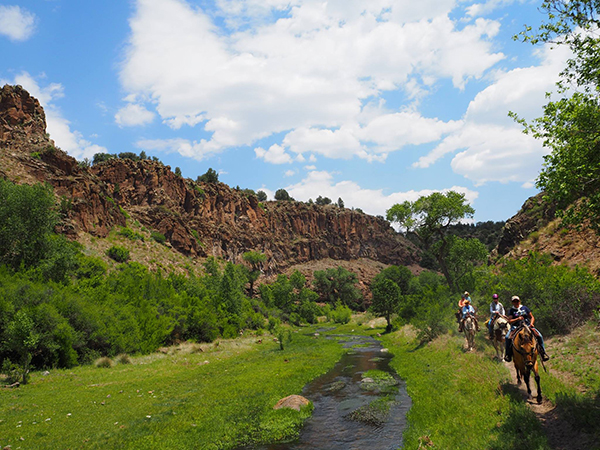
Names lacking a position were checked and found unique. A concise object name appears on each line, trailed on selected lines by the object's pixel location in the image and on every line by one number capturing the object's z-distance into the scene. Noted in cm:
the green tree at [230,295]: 5684
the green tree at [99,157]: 12875
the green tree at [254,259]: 12521
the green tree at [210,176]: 15138
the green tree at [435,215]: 4994
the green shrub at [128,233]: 7344
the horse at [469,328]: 2206
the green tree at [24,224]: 3972
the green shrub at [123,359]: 2972
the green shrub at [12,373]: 2097
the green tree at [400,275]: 12148
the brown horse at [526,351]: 1190
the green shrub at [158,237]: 8706
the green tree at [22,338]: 2199
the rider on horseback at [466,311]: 2235
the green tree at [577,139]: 1067
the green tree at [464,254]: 6328
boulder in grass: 1603
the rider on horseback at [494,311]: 1764
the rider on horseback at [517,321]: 1229
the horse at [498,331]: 1688
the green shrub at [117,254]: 6053
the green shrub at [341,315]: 9244
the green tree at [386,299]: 5925
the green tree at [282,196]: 19579
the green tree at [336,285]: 12588
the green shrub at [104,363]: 2775
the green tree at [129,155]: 13275
